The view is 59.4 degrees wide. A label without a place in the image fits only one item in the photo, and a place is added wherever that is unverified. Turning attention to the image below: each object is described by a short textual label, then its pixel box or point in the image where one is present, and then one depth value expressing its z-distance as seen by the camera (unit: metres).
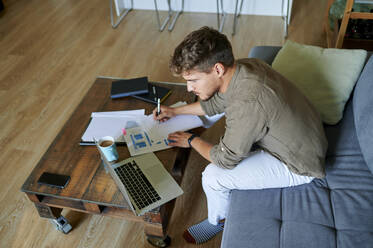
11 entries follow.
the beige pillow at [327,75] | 1.63
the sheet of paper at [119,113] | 1.70
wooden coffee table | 1.35
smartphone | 1.37
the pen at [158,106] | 1.64
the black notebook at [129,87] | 1.80
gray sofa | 1.21
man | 1.21
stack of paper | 1.54
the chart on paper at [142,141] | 1.52
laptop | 1.31
